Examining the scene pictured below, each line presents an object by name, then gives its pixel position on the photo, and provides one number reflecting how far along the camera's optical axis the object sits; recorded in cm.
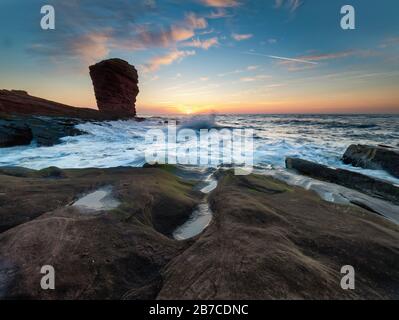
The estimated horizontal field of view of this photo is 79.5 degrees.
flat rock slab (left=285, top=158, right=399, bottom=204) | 578
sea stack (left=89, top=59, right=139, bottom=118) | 4209
